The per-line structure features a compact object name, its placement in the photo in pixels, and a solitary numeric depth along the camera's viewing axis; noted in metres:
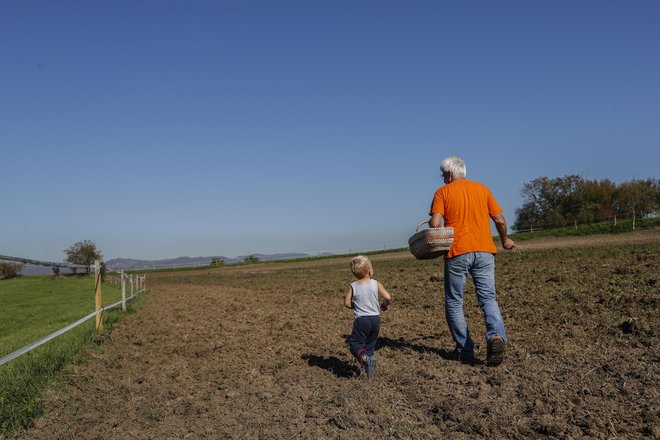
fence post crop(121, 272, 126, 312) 14.08
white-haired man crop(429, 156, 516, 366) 5.54
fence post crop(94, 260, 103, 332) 9.56
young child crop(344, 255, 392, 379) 5.42
